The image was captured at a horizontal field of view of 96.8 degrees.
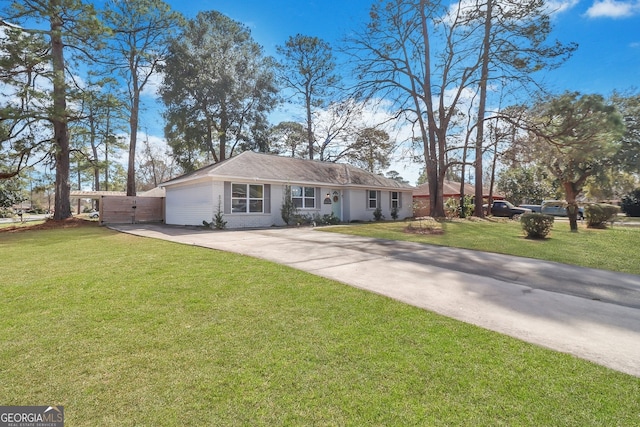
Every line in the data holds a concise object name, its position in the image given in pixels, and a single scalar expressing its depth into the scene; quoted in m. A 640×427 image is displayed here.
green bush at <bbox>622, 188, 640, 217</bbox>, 30.25
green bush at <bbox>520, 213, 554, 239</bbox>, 10.83
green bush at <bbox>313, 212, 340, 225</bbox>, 17.50
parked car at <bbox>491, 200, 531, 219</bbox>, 25.82
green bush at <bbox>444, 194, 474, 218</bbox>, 21.94
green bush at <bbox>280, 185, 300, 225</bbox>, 16.16
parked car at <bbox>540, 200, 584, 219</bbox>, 27.34
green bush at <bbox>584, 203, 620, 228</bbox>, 14.95
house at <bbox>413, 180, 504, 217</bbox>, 25.91
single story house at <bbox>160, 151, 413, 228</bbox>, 14.46
